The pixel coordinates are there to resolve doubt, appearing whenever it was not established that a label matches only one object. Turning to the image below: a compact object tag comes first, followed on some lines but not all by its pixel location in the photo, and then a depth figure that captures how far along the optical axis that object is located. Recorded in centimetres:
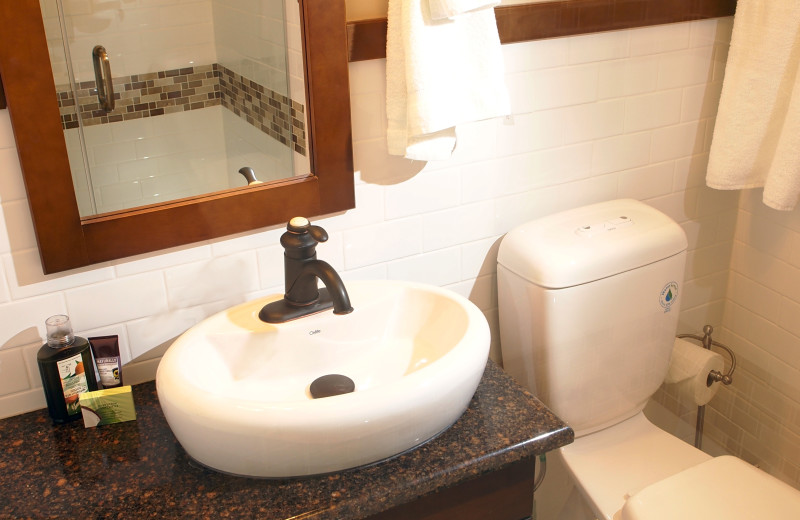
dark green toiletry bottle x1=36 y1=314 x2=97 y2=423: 129
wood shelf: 144
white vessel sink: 112
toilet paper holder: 195
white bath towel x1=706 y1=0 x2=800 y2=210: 168
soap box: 130
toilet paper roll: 195
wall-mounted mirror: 122
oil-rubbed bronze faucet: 130
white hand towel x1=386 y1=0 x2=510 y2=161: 137
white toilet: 160
